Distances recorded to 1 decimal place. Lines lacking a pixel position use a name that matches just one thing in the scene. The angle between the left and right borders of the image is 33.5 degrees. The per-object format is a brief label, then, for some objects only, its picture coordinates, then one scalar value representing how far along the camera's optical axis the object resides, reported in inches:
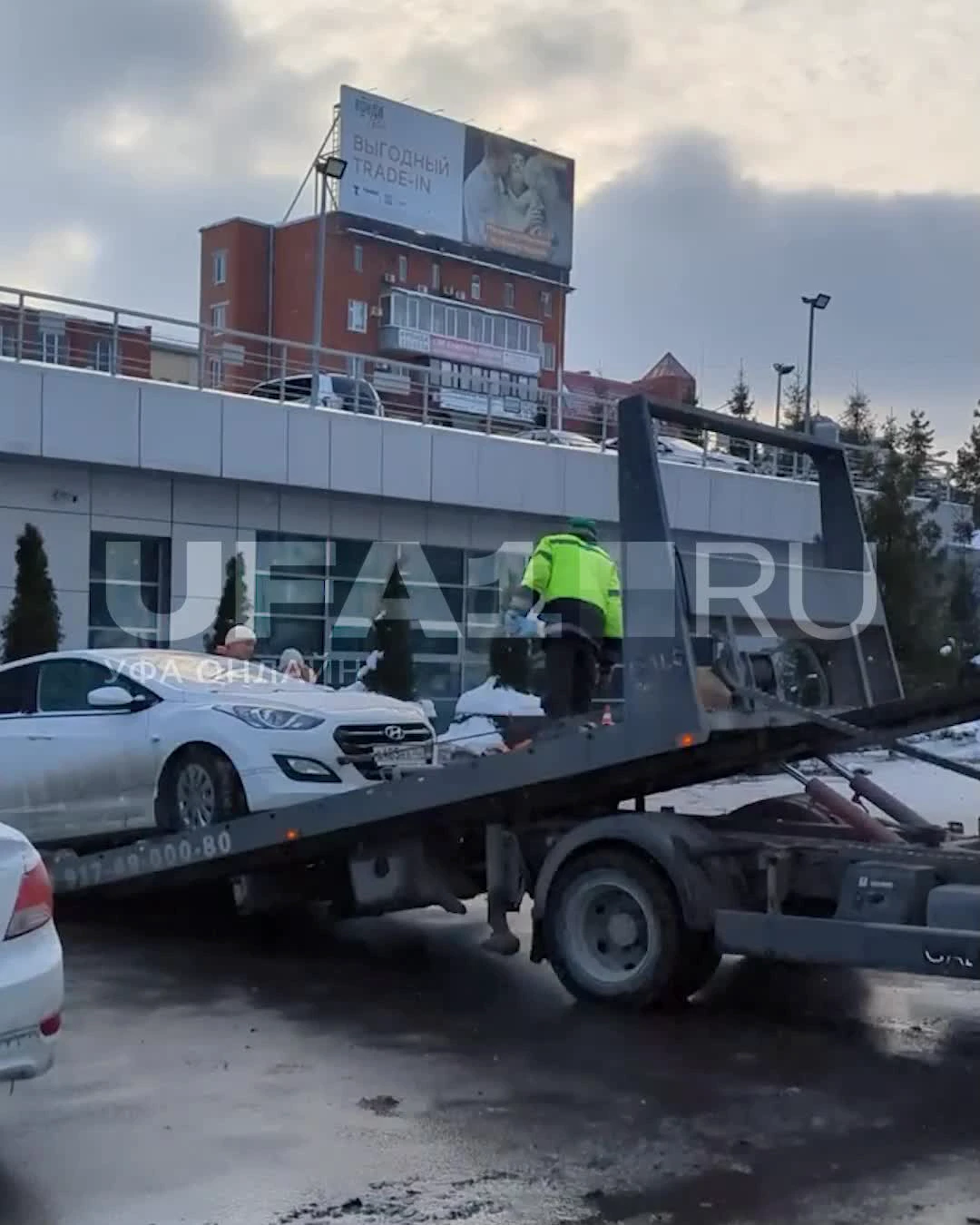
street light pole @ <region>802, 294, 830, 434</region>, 1689.2
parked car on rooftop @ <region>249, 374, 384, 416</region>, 947.3
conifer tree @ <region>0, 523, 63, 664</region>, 800.3
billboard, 2578.7
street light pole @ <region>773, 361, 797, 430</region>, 2011.6
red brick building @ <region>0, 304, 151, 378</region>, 811.4
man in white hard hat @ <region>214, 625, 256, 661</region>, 491.2
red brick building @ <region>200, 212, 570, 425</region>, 2677.2
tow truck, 281.0
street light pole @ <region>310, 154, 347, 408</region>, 914.1
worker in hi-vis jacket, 349.4
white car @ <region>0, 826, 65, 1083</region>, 197.9
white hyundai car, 368.2
